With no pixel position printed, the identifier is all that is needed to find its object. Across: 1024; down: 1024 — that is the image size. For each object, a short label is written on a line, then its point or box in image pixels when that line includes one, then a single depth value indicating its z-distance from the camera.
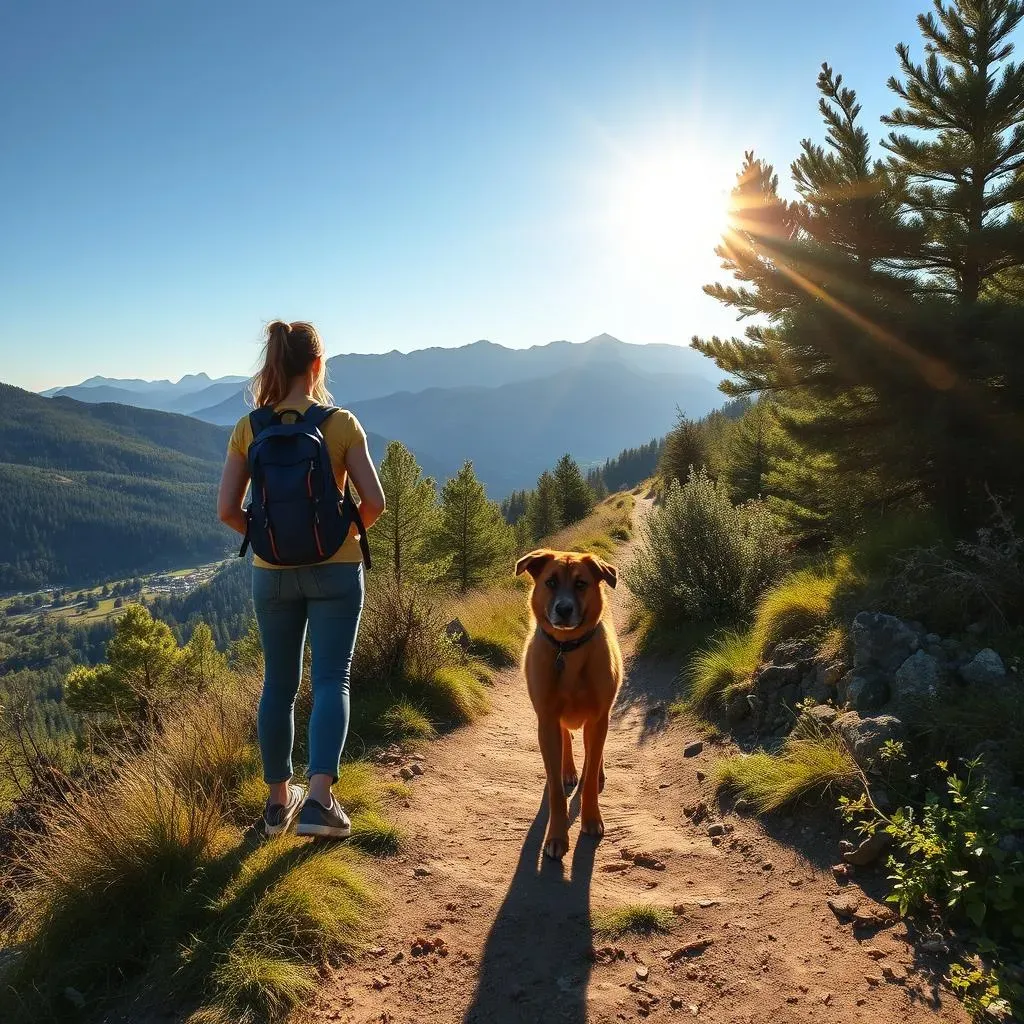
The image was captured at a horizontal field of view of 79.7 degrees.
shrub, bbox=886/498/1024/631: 3.95
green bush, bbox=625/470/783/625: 7.52
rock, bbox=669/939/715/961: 2.51
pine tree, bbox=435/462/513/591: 24.14
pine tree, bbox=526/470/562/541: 38.74
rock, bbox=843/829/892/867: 2.81
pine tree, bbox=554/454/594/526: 37.88
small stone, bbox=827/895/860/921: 2.57
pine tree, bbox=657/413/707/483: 27.20
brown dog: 3.50
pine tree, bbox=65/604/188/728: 18.48
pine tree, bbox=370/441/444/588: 19.33
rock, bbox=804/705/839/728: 3.81
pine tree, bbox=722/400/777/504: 18.14
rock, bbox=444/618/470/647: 7.63
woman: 3.01
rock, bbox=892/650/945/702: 3.38
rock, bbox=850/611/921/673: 3.87
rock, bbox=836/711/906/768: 3.17
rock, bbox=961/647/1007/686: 3.31
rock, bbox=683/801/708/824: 3.82
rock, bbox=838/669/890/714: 3.70
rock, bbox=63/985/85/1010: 2.17
